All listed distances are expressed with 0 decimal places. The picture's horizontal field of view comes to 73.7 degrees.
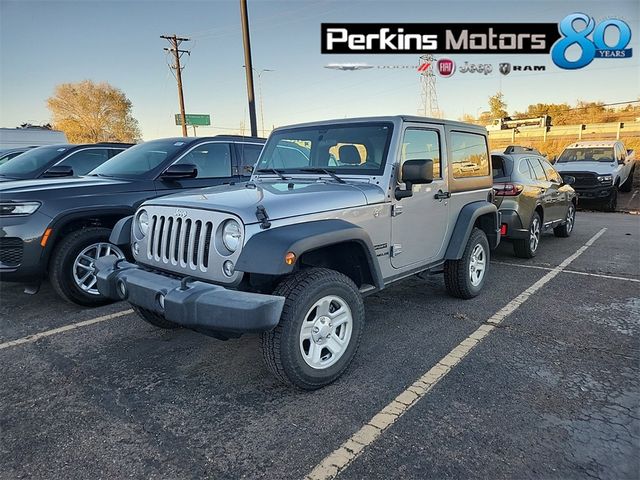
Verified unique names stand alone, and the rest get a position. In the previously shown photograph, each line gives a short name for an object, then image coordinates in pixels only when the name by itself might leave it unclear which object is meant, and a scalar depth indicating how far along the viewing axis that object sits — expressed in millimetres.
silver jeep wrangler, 2580
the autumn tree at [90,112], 47156
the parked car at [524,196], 6461
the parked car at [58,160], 6363
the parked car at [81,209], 4230
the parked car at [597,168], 12914
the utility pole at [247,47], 11648
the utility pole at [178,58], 29781
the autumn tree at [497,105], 61253
